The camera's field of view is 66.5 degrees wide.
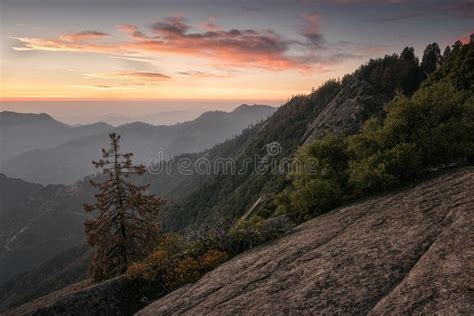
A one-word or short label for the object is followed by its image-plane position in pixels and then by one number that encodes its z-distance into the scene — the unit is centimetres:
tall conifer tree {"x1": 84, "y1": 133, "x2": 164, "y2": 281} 3806
